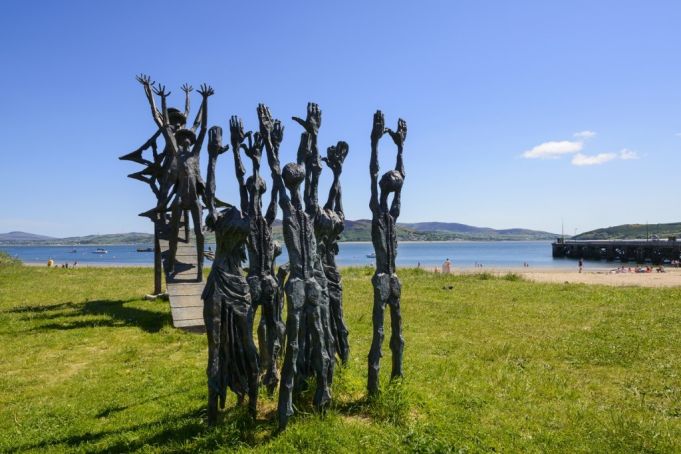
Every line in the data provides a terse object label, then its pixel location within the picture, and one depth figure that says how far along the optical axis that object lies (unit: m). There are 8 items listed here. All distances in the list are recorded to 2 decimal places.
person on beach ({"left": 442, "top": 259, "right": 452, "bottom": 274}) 31.82
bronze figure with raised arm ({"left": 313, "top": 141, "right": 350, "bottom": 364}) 8.01
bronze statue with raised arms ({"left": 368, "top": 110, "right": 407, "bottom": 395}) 6.75
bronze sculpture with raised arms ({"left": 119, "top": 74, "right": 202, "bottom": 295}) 14.85
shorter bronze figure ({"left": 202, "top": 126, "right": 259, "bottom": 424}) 6.12
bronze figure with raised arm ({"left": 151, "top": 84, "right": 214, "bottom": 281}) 12.93
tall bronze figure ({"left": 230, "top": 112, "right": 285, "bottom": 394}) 6.31
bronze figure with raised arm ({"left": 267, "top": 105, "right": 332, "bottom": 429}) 5.92
